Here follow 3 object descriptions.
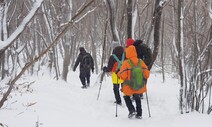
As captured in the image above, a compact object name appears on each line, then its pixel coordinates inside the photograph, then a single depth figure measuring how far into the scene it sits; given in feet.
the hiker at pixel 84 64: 79.77
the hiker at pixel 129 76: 40.19
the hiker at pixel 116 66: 52.03
